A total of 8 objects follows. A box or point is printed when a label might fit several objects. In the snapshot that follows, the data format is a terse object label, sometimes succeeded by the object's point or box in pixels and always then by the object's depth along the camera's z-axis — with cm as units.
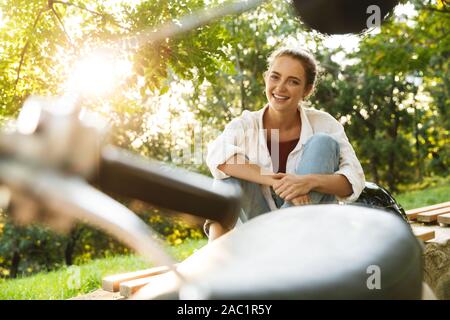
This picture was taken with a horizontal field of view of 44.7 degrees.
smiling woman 185
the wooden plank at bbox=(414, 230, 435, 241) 241
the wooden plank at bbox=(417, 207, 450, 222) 305
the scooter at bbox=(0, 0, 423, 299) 42
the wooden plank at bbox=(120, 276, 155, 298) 187
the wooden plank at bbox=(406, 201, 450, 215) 322
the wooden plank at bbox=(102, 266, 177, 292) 204
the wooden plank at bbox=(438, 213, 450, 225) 297
